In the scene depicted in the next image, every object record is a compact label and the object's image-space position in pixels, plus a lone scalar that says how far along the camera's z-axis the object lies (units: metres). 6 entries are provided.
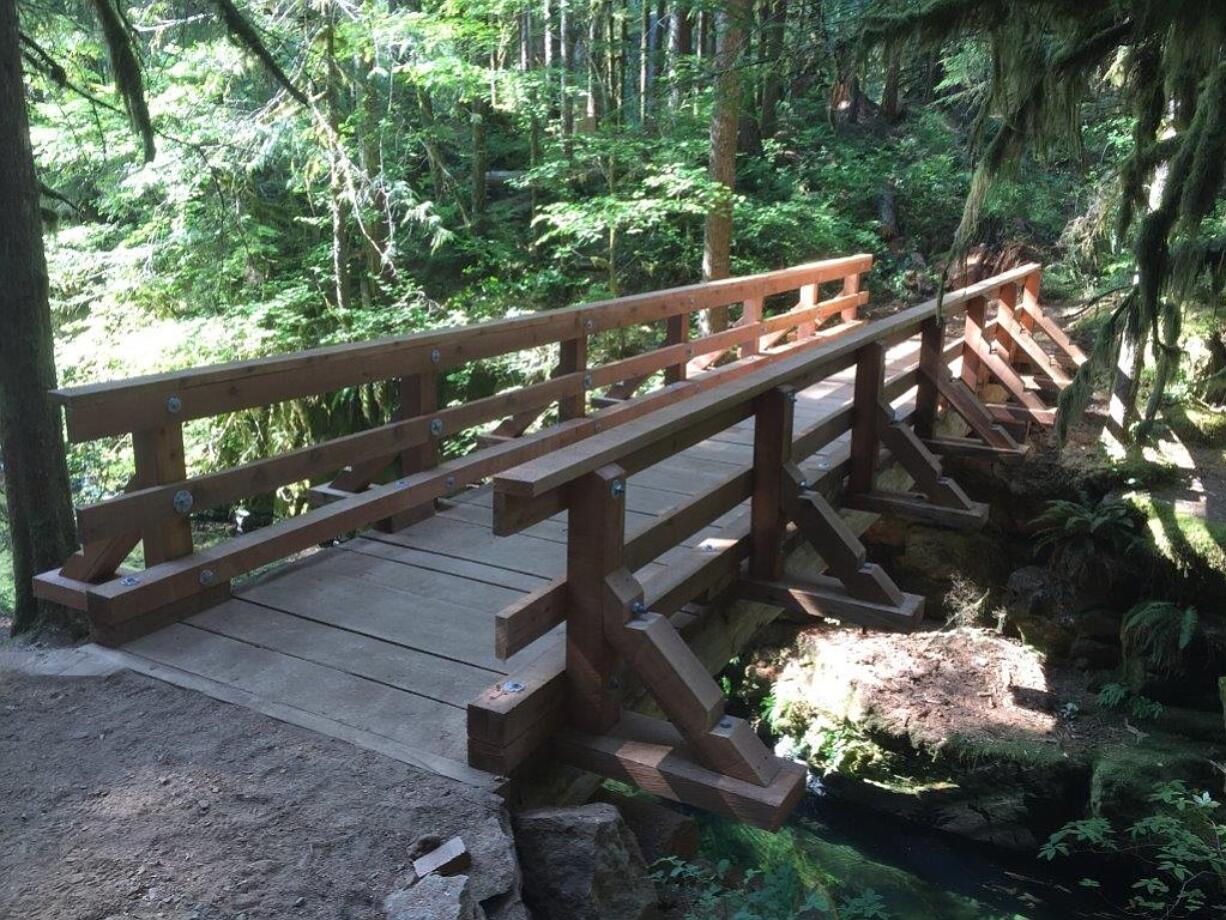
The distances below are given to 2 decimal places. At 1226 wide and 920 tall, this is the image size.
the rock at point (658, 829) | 3.66
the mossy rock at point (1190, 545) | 7.64
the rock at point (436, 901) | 2.46
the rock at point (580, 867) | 2.89
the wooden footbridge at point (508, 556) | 3.15
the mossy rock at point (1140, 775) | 6.95
